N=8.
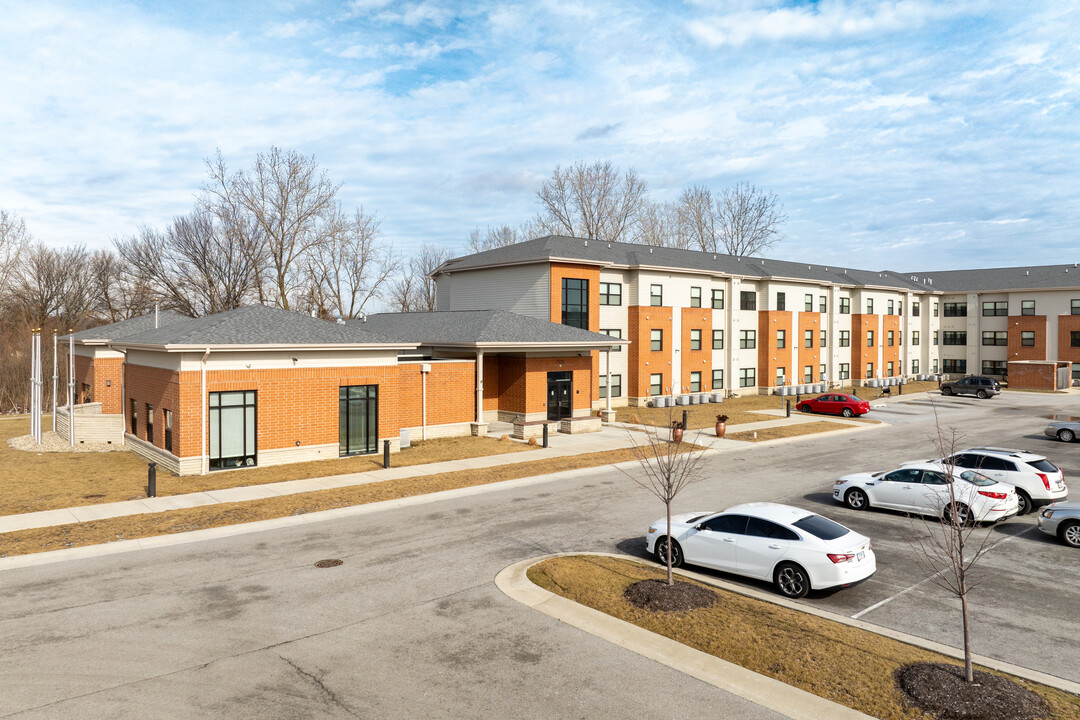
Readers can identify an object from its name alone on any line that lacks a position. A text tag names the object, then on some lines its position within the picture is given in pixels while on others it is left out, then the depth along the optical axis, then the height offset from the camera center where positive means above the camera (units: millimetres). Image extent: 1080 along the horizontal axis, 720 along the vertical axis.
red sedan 44094 -3249
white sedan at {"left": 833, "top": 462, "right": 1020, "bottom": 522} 17281 -3671
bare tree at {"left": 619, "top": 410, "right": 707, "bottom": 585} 22969 -4110
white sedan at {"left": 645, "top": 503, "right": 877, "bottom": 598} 12281 -3691
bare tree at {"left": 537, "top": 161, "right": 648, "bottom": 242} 75500 +16232
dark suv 55750 -2500
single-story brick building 23797 -1201
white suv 19109 -3347
